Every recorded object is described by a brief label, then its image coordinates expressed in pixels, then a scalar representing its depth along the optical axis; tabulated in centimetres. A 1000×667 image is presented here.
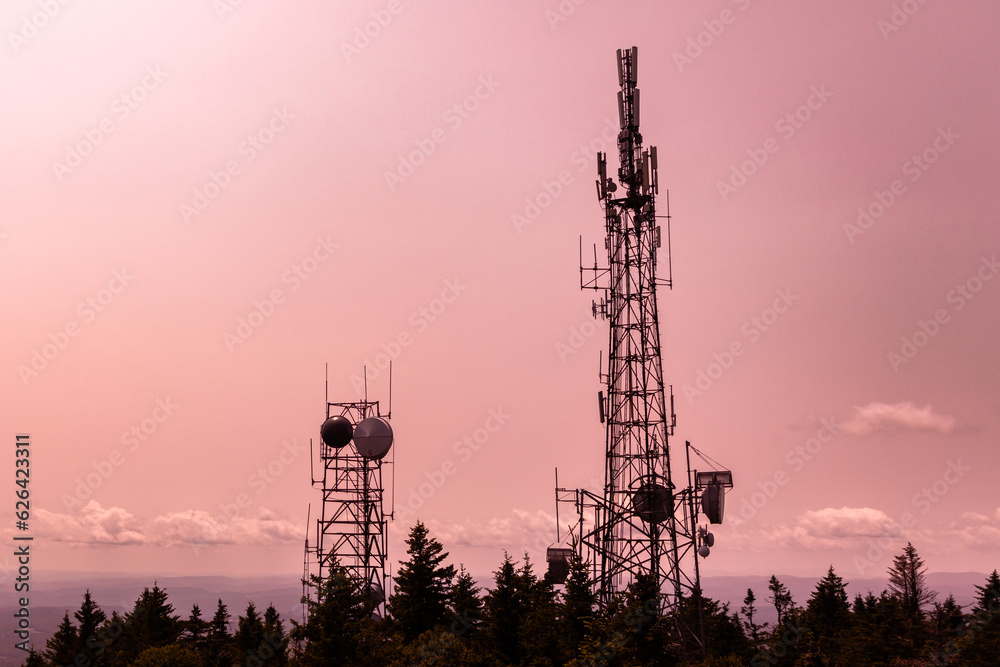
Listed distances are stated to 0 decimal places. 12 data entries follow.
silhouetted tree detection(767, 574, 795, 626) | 11088
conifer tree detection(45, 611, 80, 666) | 7044
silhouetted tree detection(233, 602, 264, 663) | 6412
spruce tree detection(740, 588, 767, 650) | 9022
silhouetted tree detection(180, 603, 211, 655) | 7894
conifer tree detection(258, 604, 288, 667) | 4541
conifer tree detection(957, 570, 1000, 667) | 5922
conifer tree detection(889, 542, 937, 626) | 10353
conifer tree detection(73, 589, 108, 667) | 6659
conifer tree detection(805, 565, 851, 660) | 7638
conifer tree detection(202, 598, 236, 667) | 6500
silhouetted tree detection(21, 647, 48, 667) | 7556
